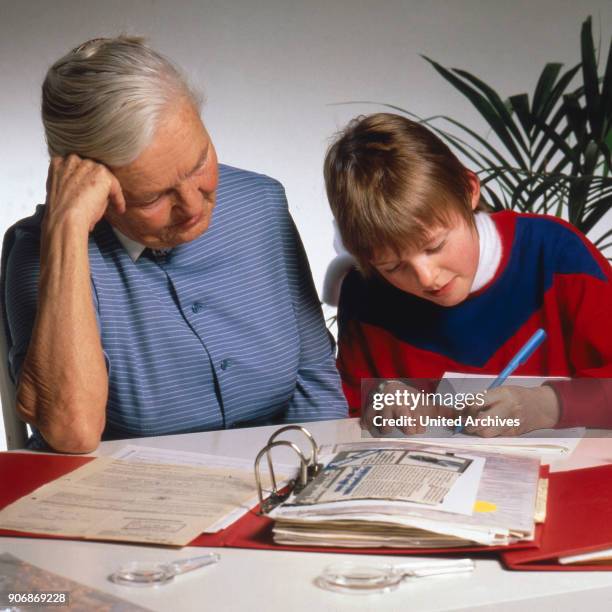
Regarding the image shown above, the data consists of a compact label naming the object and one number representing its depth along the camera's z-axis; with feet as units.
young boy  5.07
